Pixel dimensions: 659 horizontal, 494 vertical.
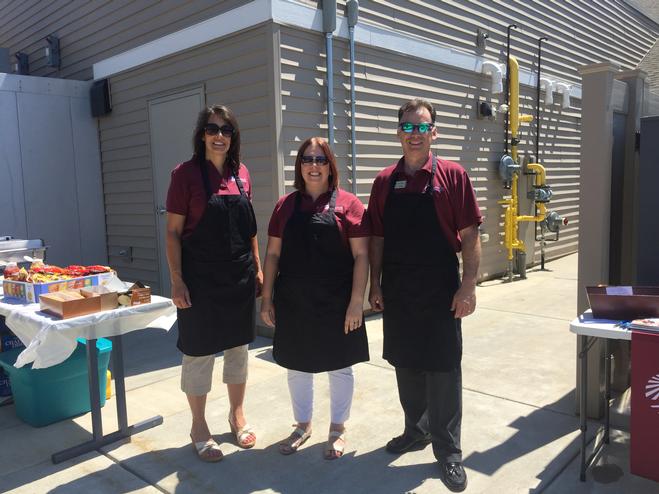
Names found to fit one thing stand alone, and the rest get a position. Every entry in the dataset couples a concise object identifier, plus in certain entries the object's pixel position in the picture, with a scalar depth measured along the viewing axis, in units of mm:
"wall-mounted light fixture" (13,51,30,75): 8406
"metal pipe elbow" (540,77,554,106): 8195
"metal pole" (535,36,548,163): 8086
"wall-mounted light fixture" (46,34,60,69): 7566
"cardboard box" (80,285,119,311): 2857
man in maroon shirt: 2545
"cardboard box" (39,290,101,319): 2713
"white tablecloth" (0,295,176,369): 2635
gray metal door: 5582
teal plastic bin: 3209
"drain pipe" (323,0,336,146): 4922
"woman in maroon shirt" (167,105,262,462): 2729
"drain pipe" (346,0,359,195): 5125
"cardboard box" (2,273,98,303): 3029
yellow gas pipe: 7352
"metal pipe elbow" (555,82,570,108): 8625
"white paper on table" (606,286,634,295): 2486
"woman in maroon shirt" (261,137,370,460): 2674
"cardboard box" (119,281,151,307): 2969
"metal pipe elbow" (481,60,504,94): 6980
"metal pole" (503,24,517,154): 7367
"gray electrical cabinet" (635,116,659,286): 2976
